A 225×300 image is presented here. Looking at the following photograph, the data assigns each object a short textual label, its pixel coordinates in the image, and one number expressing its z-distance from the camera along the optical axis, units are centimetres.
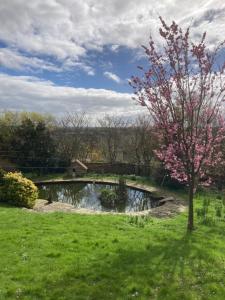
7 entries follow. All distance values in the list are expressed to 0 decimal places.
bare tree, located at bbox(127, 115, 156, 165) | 1943
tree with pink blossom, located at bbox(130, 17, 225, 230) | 598
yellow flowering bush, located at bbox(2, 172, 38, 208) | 986
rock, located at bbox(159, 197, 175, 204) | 1166
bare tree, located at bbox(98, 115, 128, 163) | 2263
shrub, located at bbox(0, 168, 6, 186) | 1050
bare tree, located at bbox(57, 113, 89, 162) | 2170
